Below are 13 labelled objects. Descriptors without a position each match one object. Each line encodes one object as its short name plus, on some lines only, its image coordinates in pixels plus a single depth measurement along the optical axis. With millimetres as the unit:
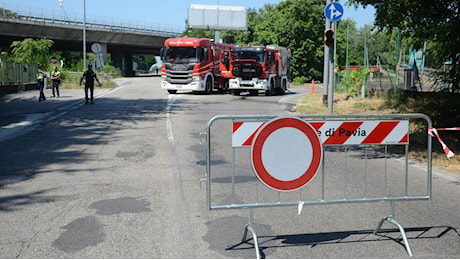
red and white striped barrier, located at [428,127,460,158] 6196
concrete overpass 59969
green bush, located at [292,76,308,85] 55803
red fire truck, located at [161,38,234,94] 32219
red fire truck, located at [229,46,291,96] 32688
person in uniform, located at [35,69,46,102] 26356
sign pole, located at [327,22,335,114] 17172
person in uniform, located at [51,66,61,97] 28906
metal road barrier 5547
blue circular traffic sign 17031
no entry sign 5539
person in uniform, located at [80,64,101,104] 24511
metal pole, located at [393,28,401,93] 21084
